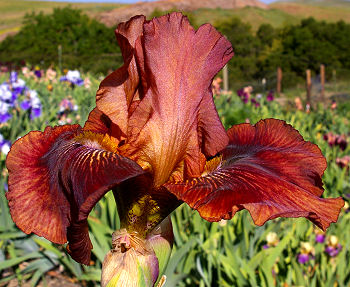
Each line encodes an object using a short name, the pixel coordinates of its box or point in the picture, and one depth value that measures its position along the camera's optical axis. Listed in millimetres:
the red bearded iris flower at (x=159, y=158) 594
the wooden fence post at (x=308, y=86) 8305
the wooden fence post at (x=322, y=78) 10930
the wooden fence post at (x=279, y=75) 12870
